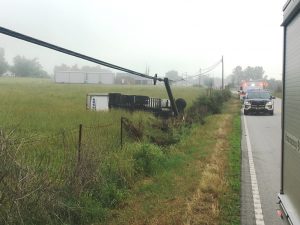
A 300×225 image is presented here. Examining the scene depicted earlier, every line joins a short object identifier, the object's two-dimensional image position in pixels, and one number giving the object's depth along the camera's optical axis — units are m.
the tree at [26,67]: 97.45
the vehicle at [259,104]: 17.34
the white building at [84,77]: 81.56
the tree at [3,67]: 87.12
